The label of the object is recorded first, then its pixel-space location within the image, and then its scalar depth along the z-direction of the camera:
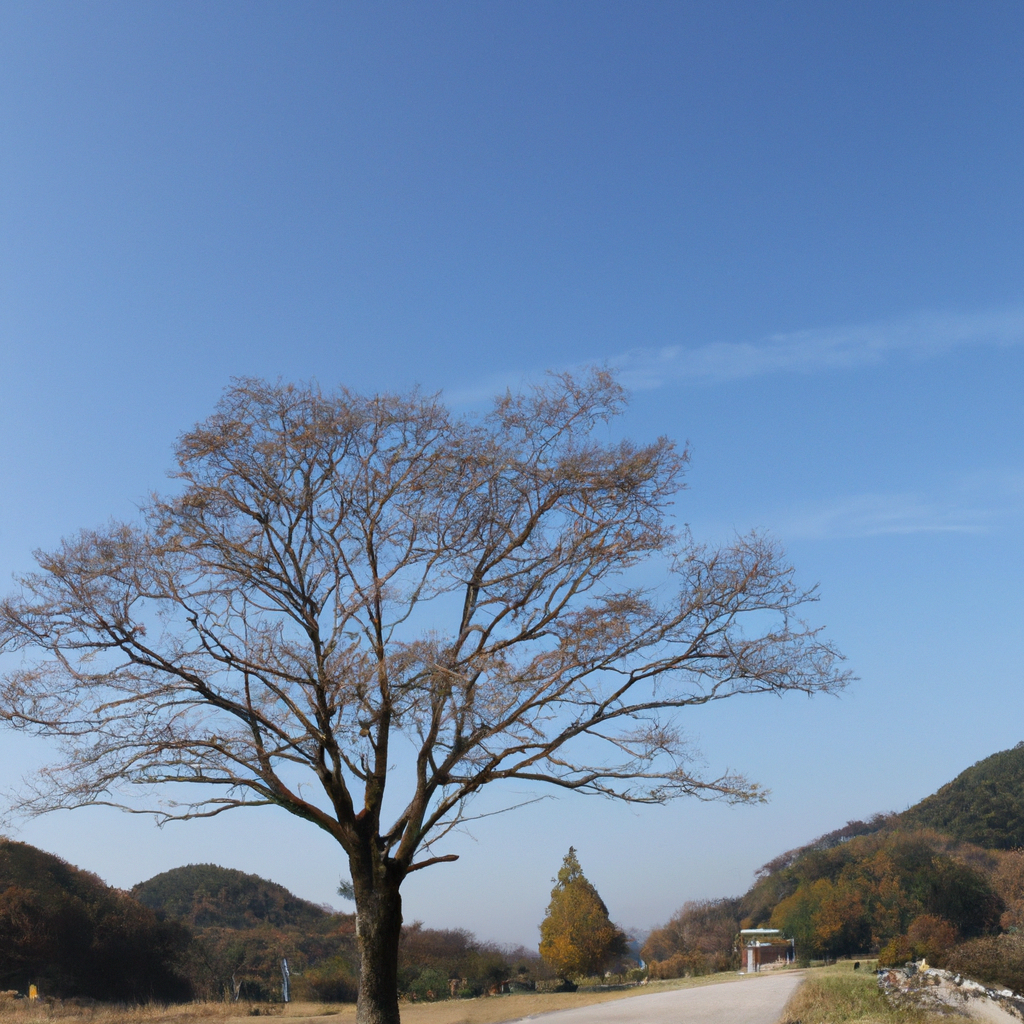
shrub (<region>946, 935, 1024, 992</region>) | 15.29
